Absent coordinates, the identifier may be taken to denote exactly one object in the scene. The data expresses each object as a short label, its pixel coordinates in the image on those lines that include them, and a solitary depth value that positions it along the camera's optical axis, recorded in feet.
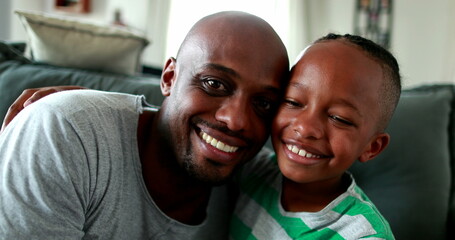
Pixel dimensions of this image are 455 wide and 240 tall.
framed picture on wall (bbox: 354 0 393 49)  13.62
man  2.61
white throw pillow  5.30
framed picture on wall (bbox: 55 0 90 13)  14.19
